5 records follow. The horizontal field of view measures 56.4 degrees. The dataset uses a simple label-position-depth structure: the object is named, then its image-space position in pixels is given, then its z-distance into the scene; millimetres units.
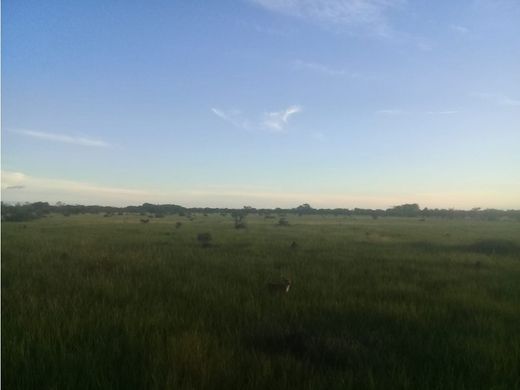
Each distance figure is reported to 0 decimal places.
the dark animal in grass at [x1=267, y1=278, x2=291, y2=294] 8789
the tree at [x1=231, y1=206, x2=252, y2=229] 33469
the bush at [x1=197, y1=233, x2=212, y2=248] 20250
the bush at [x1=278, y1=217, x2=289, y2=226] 40812
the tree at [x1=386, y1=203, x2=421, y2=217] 109938
